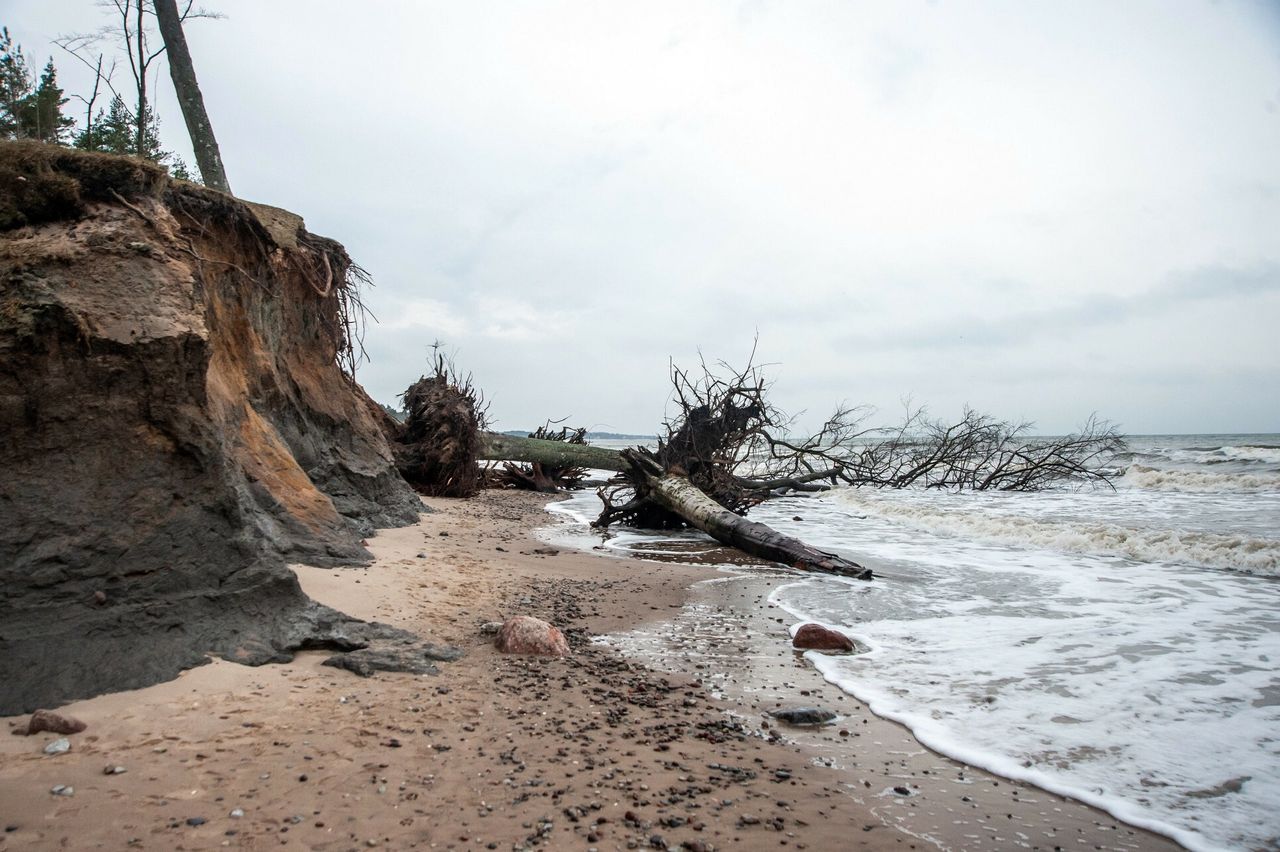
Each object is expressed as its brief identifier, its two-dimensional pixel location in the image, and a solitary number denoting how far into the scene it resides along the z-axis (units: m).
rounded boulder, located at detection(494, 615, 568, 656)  3.88
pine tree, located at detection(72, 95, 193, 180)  11.72
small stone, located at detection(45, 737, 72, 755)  2.31
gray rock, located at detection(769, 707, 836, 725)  3.20
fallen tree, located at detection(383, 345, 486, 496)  11.88
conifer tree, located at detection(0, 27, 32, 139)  15.31
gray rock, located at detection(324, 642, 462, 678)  3.31
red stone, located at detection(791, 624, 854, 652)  4.38
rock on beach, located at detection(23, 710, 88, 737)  2.41
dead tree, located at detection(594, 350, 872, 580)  9.37
